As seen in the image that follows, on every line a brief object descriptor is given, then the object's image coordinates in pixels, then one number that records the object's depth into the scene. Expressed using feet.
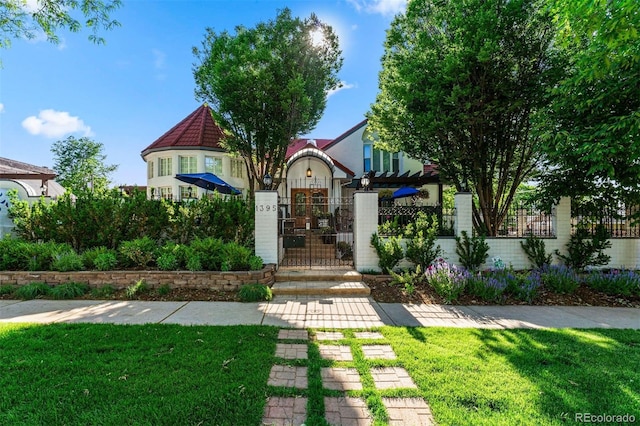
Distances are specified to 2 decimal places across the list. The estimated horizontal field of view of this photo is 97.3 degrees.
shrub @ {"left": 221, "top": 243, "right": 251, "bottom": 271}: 22.02
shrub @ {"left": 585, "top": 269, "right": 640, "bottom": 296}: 21.11
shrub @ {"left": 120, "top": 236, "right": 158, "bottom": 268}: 22.48
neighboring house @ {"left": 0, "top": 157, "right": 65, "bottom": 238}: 26.84
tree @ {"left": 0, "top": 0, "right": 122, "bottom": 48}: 23.91
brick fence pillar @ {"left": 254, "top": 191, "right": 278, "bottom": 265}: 24.98
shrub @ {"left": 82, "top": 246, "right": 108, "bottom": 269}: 22.30
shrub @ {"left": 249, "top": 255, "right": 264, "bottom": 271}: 22.25
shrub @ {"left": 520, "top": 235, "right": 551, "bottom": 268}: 25.61
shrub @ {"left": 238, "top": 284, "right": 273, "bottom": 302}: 19.71
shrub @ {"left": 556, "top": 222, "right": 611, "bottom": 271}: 25.17
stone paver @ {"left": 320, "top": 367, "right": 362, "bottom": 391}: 9.35
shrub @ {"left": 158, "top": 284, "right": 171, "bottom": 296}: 20.20
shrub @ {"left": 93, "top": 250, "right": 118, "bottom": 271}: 21.85
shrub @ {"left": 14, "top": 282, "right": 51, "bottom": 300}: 19.56
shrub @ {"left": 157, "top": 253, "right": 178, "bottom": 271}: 21.81
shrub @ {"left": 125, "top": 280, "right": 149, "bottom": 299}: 19.74
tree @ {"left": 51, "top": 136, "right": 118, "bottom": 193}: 95.00
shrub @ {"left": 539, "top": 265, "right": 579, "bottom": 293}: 21.17
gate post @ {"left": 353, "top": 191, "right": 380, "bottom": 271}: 25.63
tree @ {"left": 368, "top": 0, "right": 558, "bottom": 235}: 24.62
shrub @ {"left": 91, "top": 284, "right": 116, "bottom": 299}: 19.73
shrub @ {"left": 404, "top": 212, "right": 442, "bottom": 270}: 24.79
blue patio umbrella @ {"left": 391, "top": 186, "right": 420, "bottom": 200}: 39.47
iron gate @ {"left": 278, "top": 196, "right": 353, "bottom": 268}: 28.07
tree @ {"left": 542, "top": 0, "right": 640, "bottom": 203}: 15.93
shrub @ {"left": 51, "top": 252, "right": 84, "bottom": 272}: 21.52
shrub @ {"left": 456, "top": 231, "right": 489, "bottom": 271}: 25.02
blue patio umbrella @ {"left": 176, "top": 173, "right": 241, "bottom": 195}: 33.19
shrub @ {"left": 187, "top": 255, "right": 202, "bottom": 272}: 21.57
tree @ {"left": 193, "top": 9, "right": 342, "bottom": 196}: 32.35
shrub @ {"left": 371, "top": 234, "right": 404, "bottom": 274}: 24.31
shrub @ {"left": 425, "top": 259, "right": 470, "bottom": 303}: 20.12
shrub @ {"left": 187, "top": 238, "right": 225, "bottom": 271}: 22.20
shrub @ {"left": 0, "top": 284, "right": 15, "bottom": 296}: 20.16
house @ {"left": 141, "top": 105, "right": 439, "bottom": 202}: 50.83
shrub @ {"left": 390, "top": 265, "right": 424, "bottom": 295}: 21.42
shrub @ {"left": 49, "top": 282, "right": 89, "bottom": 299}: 19.60
